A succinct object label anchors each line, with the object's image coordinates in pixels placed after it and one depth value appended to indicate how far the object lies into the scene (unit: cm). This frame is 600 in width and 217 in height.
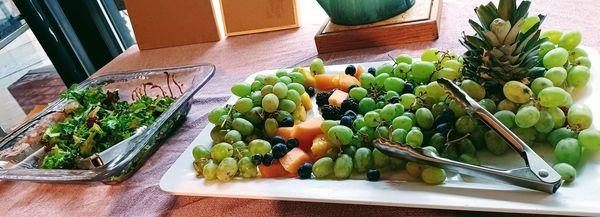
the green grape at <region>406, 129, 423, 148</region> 49
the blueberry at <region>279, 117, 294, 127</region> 61
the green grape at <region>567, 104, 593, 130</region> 46
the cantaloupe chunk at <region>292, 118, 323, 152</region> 58
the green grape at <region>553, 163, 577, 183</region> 41
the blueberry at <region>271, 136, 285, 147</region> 57
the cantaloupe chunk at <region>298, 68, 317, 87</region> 75
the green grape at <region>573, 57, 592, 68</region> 55
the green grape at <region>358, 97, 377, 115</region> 60
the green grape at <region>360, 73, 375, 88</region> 65
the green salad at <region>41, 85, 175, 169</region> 72
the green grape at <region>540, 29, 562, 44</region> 58
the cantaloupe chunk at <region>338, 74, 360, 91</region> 70
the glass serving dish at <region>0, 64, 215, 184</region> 66
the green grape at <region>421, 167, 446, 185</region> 45
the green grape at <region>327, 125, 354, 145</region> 52
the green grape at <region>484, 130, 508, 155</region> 47
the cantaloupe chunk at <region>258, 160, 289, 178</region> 54
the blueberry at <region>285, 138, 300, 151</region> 56
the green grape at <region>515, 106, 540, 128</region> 45
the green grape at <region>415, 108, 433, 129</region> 52
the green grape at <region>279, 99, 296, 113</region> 63
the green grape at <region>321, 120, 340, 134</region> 55
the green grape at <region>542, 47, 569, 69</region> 53
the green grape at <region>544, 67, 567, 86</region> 51
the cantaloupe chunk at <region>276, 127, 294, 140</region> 59
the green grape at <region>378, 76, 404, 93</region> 61
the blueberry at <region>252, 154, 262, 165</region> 55
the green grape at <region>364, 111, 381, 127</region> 53
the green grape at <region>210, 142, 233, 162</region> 57
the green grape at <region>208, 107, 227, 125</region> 65
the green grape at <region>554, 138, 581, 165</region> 42
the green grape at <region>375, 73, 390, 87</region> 64
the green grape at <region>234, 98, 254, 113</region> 63
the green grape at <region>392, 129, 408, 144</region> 50
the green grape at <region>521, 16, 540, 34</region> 54
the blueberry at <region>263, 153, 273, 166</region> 54
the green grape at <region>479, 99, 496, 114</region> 50
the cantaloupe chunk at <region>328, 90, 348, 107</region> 65
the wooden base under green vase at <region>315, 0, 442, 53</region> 88
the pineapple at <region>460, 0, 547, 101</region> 50
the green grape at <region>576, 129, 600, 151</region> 42
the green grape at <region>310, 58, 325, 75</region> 77
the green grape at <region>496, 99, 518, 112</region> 50
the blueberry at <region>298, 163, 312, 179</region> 52
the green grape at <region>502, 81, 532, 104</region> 48
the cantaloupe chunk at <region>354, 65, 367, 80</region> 73
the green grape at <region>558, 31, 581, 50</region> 57
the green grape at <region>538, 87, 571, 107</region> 47
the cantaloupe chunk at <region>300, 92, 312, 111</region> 69
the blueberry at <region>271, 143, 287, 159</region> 54
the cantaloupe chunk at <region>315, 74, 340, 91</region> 73
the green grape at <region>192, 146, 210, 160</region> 59
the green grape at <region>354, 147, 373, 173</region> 51
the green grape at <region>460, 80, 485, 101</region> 53
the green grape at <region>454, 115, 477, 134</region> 48
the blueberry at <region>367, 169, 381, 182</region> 49
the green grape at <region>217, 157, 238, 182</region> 54
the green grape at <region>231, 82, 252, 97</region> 71
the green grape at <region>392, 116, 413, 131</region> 51
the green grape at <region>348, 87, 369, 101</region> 63
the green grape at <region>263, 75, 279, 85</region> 70
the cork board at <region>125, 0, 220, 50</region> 119
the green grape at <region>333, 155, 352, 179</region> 50
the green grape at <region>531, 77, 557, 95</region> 50
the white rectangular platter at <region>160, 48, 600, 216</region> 39
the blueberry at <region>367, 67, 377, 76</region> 70
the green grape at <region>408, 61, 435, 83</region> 61
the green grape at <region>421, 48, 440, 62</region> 65
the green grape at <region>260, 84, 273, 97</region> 65
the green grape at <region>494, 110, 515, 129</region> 48
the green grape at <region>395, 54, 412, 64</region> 66
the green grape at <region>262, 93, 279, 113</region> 62
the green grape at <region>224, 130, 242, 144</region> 59
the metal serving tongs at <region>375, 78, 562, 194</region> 40
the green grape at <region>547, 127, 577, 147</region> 46
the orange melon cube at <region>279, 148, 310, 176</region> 53
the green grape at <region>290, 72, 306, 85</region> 73
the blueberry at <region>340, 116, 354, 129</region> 56
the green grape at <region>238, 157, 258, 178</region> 54
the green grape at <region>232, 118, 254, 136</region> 61
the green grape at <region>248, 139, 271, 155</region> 56
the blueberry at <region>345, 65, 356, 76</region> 73
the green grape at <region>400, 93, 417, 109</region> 56
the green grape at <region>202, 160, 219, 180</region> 55
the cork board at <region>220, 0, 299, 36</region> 114
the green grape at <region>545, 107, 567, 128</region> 47
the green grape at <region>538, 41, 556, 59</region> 56
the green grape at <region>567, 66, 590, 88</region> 52
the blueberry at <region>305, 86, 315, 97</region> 73
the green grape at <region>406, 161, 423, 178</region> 47
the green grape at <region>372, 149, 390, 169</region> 50
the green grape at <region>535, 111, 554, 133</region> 46
